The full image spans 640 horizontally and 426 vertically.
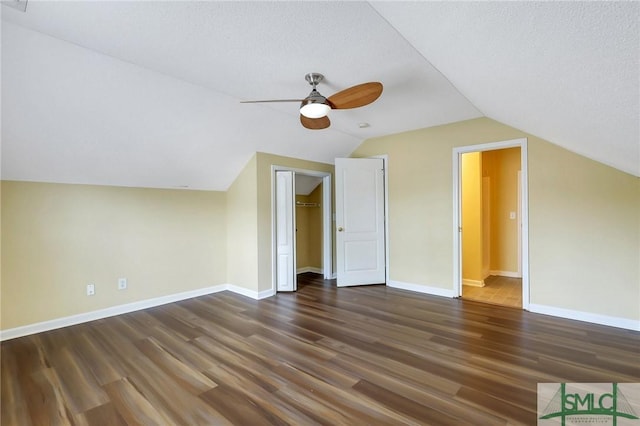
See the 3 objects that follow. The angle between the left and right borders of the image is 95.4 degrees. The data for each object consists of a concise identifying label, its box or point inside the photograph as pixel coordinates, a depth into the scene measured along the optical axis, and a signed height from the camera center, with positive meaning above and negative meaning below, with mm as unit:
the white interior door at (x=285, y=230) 4539 -271
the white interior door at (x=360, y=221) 4793 -155
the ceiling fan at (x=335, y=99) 2287 +943
